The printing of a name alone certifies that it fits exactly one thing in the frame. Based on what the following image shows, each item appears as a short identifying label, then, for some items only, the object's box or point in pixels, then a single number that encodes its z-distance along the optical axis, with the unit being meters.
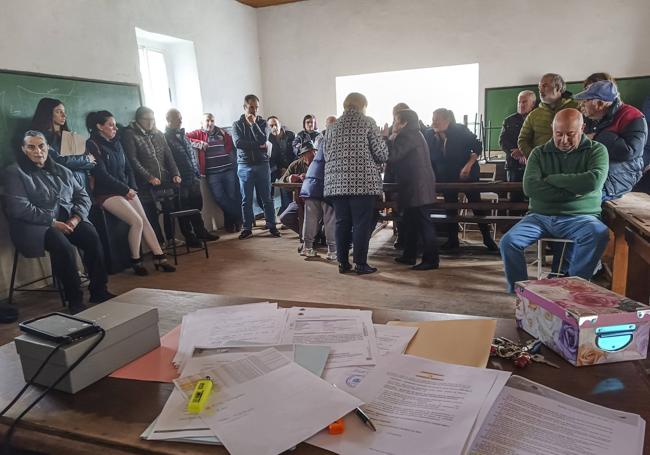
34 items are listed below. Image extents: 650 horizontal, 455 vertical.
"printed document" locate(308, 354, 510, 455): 0.69
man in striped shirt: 5.60
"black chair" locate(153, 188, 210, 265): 4.57
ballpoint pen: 0.73
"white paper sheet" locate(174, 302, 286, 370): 1.05
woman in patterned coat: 3.54
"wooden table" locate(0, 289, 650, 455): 0.75
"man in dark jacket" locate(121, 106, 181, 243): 4.51
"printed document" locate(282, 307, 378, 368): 0.96
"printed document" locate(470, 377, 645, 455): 0.67
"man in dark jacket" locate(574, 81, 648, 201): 2.97
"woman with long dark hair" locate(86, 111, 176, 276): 4.07
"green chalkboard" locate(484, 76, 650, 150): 5.79
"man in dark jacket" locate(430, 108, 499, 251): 4.39
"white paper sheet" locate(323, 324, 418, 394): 0.87
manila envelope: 0.94
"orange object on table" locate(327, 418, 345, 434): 0.73
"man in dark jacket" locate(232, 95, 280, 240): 5.50
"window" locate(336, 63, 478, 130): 6.57
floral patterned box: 0.92
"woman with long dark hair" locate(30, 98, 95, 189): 3.75
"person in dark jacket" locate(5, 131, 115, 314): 3.29
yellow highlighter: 0.80
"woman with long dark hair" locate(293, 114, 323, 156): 6.20
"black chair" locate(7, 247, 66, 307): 3.47
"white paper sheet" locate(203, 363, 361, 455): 0.71
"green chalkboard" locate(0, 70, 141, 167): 3.58
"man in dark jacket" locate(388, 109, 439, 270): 3.74
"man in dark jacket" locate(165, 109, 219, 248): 5.02
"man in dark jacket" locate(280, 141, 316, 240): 4.88
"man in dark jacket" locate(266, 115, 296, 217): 6.36
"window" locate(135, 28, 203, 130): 5.51
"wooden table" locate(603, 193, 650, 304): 2.45
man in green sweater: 2.73
